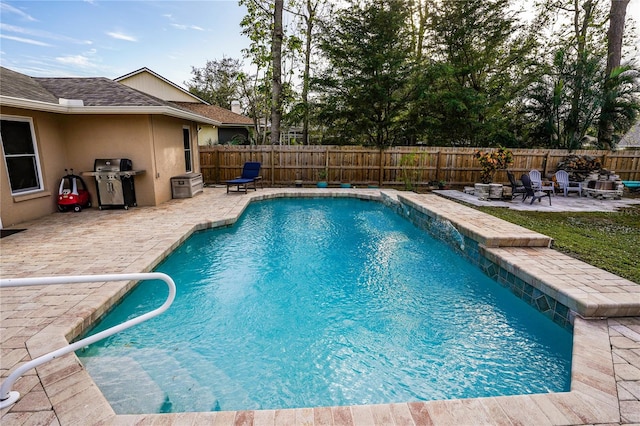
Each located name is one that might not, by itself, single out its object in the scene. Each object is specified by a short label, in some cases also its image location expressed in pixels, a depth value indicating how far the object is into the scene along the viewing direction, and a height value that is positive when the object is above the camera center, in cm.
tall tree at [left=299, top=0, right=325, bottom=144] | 1524 +633
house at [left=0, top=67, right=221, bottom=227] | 612 +52
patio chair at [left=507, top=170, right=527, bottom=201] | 890 -91
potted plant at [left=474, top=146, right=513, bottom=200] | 914 -28
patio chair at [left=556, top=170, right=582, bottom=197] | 1015 -88
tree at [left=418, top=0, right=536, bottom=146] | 1327 +380
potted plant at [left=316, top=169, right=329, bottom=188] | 1199 -73
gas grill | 738 -50
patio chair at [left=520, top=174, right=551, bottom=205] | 858 -84
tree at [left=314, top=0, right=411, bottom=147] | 1269 +362
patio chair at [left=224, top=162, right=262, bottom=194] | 1067 -51
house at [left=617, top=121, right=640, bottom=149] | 2358 +115
